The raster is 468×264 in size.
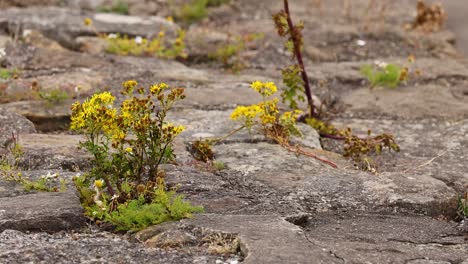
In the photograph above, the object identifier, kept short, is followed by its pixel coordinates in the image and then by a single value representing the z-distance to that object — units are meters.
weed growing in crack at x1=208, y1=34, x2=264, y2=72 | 10.44
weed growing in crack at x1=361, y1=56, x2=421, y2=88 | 9.56
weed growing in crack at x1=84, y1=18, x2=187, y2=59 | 10.35
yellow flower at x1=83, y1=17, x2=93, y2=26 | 10.47
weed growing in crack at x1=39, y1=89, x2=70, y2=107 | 8.02
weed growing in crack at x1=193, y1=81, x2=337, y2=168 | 6.82
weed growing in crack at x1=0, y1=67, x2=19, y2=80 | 8.64
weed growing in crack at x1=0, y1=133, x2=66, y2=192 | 5.78
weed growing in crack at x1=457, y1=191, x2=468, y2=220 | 6.10
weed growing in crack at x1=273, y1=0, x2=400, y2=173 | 7.28
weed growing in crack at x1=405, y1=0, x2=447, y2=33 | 11.82
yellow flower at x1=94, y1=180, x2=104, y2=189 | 5.22
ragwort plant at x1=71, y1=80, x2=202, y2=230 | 5.24
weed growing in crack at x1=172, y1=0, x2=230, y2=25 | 13.00
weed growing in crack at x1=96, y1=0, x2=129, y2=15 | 13.02
